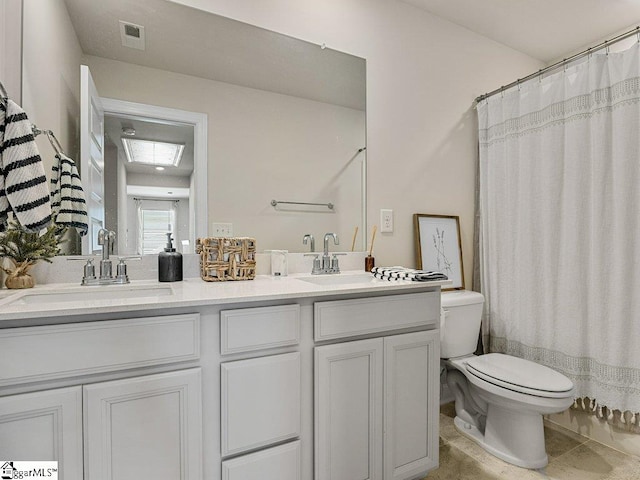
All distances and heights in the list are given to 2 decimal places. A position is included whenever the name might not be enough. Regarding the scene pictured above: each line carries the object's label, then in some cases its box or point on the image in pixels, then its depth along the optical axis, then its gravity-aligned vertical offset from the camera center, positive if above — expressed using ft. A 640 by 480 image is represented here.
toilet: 4.99 -2.32
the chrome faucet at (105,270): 4.25 -0.41
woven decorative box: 4.69 -0.30
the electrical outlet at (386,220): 6.53 +0.31
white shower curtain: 5.32 +0.19
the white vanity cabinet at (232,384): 2.90 -1.48
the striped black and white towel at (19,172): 3.10 +0.59
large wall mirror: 4.45 +1.79
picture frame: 6.91 -0.18
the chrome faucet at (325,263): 5.67 -0.44
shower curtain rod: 5.19 +3.02
